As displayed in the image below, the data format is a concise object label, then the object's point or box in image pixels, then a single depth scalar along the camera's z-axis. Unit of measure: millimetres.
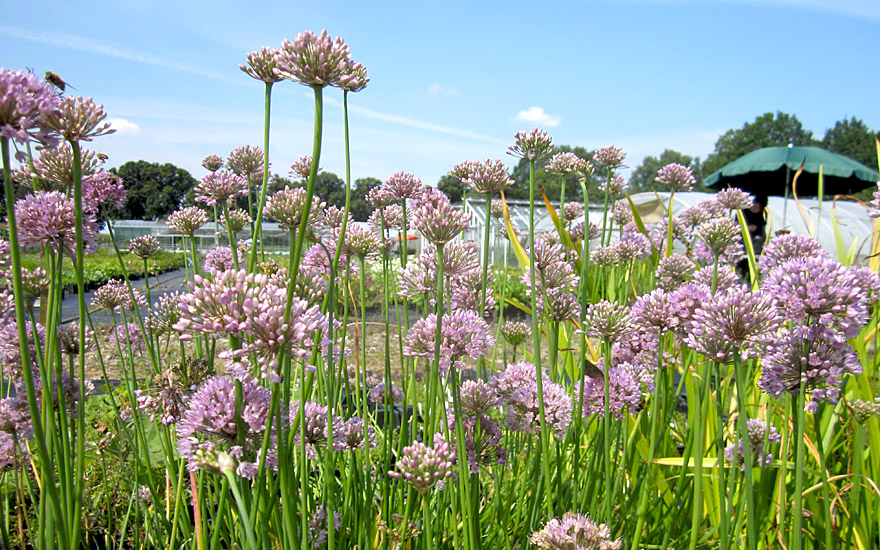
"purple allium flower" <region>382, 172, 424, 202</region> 664
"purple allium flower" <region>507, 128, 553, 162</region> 638
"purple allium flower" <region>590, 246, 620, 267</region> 956
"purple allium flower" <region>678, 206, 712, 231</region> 1203
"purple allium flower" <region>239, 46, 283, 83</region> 428
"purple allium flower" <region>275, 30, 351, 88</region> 371
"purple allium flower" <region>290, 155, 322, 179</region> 767
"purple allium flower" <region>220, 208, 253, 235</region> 750
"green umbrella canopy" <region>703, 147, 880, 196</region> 9385
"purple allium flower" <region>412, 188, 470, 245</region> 461
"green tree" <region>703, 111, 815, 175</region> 45755
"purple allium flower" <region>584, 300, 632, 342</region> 532
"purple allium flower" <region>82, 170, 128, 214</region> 527
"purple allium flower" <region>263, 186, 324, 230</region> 491
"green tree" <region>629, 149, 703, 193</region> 58997
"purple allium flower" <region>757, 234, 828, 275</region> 695
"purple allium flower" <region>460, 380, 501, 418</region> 537
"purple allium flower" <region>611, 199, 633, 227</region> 1349
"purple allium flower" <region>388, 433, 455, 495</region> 414
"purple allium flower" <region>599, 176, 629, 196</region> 1134
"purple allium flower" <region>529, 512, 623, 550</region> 428
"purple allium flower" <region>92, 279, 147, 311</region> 700
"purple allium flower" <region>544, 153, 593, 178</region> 757
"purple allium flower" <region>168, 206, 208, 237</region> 684
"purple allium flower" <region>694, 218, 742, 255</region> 645
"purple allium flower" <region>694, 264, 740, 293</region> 666
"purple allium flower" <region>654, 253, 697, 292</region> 793
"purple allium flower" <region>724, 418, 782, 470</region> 587
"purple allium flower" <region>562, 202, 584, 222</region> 1194
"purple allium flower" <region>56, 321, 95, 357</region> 534
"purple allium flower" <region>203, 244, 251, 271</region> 674
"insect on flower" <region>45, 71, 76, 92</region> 654
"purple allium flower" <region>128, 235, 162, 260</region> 721
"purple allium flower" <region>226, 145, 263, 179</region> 699
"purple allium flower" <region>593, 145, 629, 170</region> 896
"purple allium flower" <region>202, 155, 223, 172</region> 816
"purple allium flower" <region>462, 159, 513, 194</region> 603
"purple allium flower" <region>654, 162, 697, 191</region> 1138
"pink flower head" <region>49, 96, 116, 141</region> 370
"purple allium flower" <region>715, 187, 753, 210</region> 1181
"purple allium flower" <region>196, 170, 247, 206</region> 647
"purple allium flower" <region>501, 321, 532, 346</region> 780
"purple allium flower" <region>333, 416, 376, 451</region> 544
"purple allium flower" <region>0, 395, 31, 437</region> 505
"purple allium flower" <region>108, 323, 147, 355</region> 714
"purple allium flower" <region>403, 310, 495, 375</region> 496
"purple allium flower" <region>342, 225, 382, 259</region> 611
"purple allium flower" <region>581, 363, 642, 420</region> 572
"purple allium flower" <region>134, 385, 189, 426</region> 458
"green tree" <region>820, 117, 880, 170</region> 41408
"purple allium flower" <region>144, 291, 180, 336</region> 578
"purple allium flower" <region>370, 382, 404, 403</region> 759
